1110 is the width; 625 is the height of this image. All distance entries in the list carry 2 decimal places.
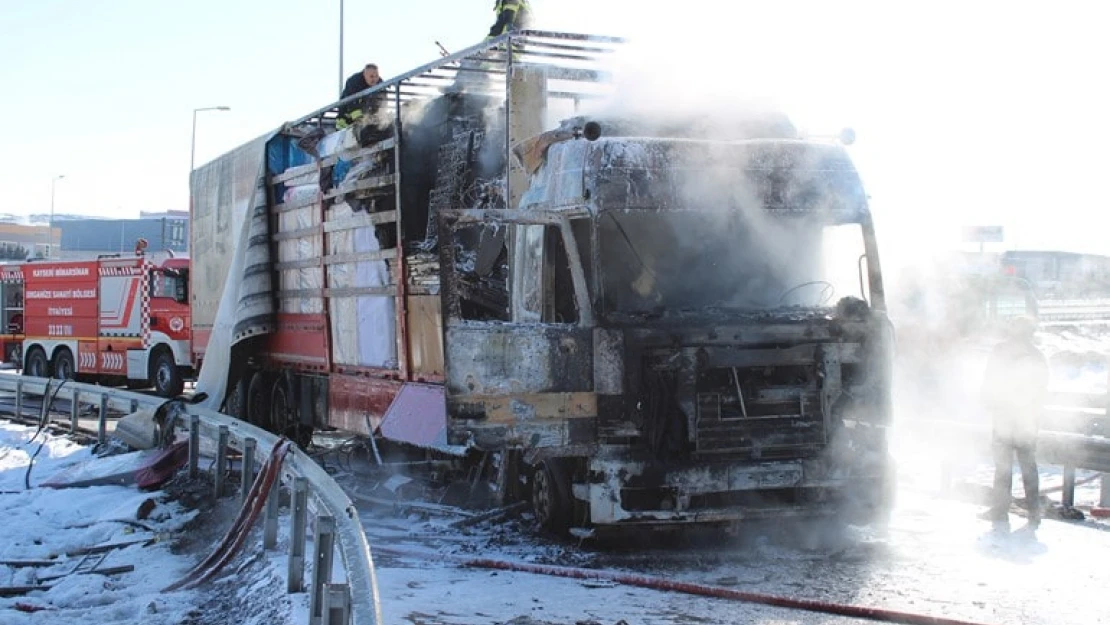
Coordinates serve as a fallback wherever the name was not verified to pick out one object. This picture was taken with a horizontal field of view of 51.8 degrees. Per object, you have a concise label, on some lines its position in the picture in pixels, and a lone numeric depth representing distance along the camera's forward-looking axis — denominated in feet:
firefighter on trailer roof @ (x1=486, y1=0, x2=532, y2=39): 36.14
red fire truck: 72.08
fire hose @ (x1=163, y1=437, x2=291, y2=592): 22.47
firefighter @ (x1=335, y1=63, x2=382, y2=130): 35.55
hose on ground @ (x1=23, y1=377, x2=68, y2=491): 46.82
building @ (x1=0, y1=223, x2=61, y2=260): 301.88
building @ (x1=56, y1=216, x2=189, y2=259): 203.10
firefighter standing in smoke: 28.40
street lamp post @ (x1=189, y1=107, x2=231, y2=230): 130.09
